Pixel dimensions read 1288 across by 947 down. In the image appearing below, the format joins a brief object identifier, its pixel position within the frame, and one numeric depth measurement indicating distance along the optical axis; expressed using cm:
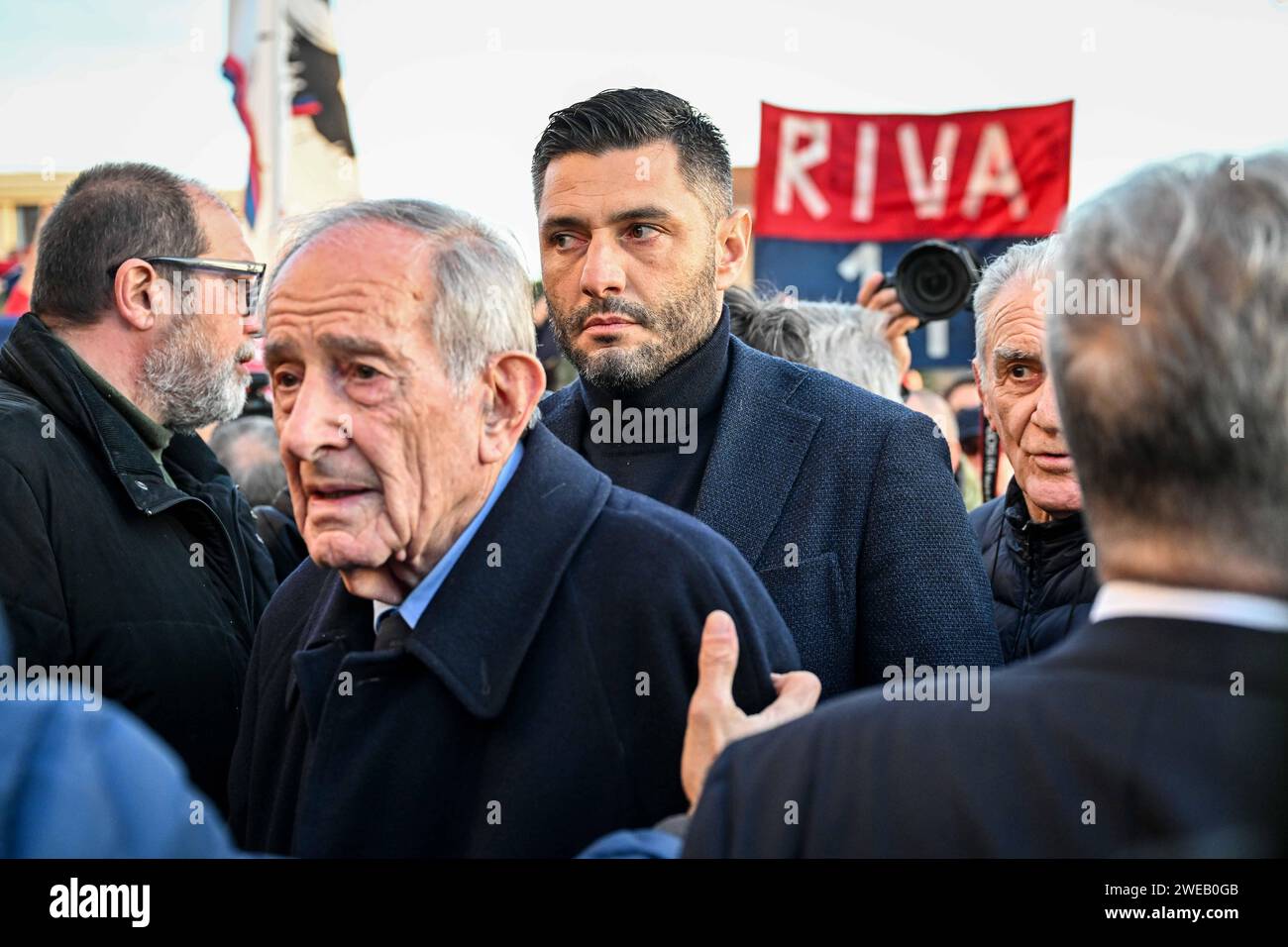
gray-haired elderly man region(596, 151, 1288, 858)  126
